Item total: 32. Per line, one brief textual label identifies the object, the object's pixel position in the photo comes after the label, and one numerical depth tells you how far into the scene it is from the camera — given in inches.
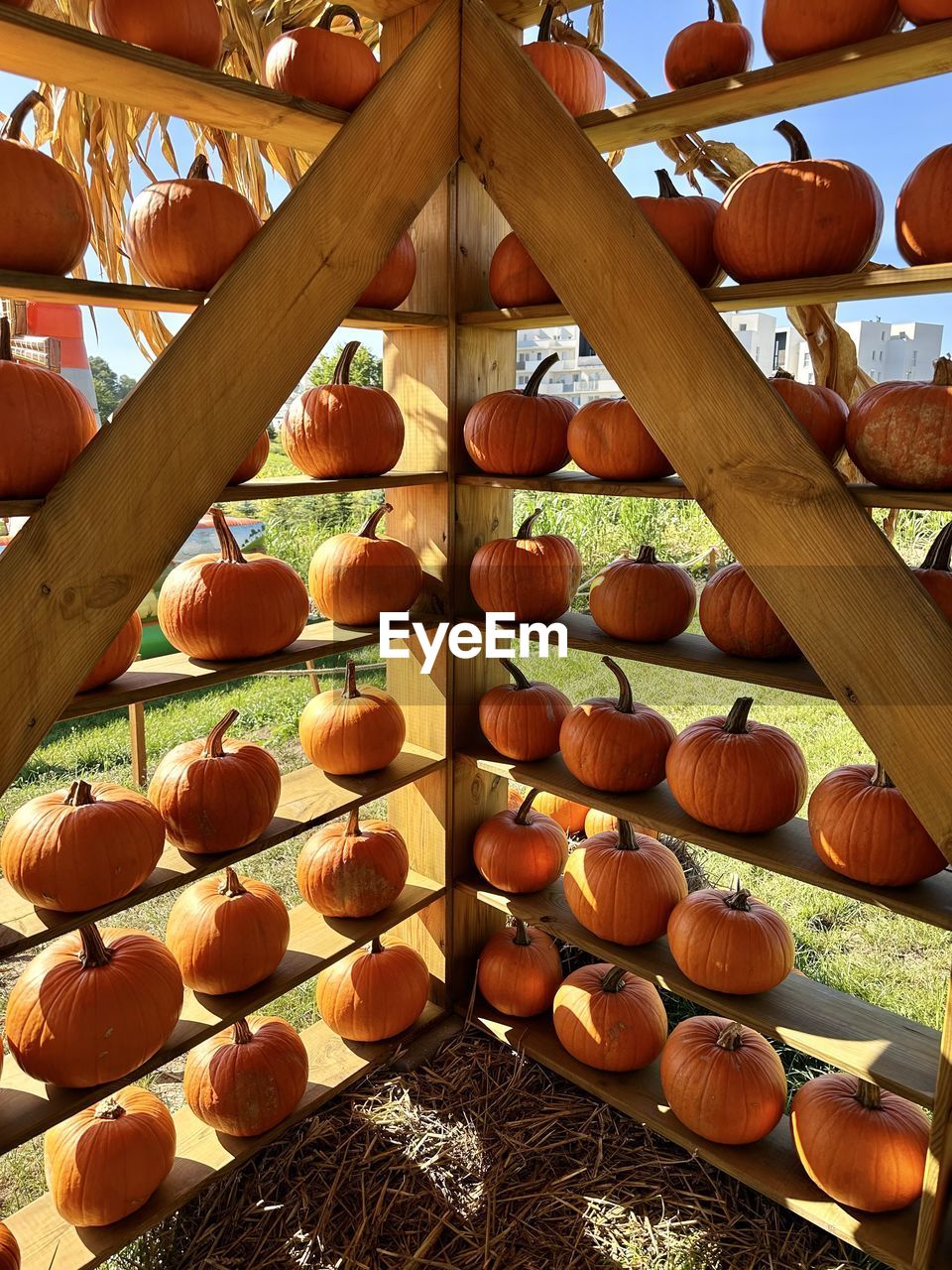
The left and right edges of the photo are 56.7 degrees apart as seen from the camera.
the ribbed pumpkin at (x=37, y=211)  56.7
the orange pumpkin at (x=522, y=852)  100.1
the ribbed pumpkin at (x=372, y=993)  98.5
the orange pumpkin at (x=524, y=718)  96.0
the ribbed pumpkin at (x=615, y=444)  79.2
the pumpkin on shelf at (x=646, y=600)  83.5
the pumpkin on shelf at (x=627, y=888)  88.7
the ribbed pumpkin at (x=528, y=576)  90.9
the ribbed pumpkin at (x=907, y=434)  61.6
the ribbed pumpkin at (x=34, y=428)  58.4
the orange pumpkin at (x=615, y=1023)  94.0
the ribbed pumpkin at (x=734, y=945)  80.4
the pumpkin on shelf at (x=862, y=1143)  73.7
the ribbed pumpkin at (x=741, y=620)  75.3
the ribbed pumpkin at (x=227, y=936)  80.8
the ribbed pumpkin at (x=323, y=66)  73.6
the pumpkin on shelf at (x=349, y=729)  92.1
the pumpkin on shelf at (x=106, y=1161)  73.0
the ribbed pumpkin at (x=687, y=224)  74.6
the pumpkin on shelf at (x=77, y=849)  66.3
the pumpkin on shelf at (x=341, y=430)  83.4
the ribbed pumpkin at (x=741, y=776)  77.3
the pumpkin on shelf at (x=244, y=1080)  85.0
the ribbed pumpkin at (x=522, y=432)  87.9
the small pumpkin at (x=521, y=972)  104.4
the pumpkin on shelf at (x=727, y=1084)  83.0
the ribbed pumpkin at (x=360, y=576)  89.3
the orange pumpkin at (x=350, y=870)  93.8
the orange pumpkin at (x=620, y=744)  87.0
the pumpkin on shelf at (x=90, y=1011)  67.6
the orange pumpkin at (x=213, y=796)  77.0
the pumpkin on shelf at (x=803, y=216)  65.2
